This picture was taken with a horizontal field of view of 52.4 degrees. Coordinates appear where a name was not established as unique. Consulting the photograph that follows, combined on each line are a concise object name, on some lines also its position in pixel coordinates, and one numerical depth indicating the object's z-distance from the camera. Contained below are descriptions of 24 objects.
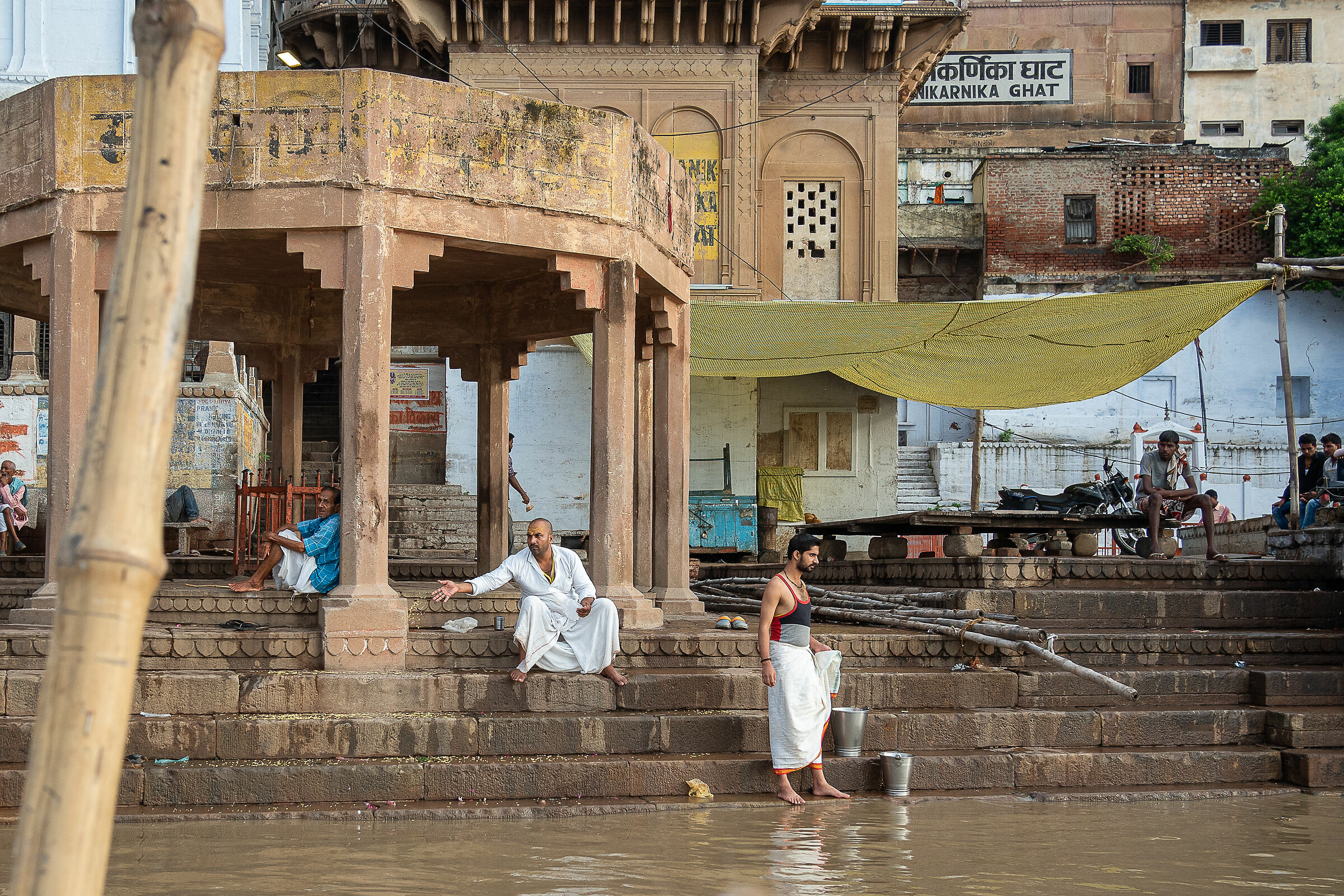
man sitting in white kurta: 8.21
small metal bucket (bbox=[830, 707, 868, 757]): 8.12
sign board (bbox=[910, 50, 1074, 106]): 32.19
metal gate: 10.97
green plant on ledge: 28.50
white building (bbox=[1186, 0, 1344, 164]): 33.19
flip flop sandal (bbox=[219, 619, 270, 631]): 8.79
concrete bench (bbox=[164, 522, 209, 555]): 17.11
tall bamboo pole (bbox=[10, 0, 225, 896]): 2.14
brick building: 28.81
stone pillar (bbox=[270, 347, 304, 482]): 13.33
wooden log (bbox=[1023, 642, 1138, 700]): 8.45
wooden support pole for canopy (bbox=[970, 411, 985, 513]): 17.64
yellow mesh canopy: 15.07
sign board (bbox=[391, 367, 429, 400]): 21.42
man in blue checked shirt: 9.24
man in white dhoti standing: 7.67
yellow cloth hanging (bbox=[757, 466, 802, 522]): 20.33
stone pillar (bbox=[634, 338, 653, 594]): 11.16
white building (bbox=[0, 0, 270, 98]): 23.03
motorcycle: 17.97
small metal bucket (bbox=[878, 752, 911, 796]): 7.86
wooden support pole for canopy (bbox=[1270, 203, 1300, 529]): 12.97
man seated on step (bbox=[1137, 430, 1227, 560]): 12.73
